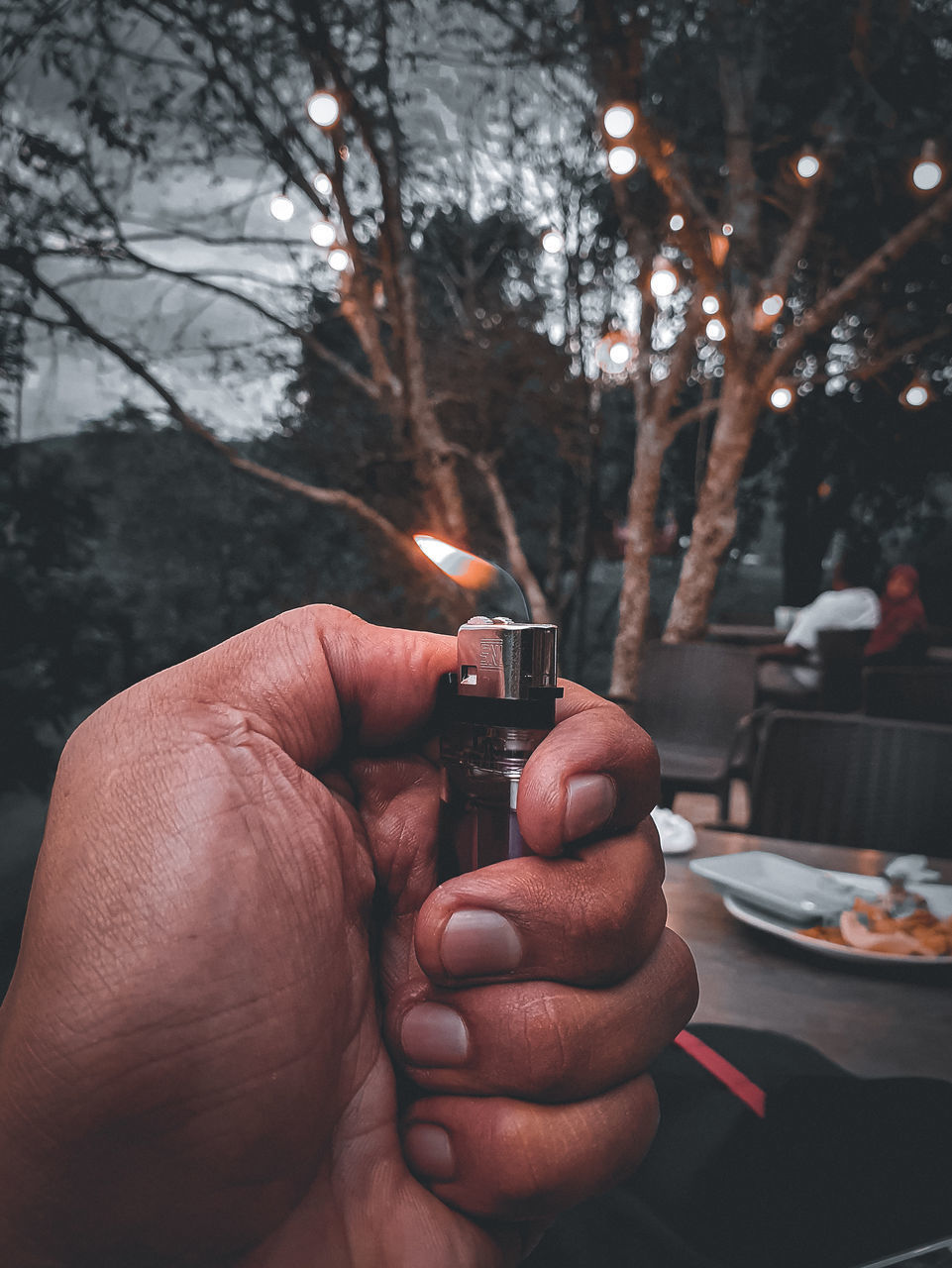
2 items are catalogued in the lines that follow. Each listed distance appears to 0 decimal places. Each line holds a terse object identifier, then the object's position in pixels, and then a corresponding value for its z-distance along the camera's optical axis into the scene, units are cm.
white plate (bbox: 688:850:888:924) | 124
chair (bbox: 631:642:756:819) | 374
